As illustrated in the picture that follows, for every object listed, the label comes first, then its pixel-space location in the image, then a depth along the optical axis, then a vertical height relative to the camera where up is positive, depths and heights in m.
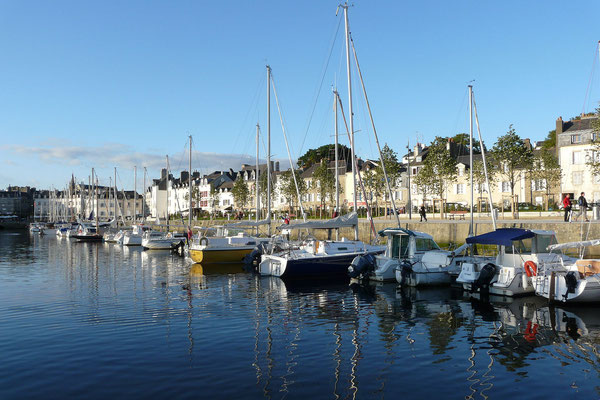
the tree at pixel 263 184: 86.25 +3.53
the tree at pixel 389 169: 66.06 +4.26
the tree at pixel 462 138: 105.57 +12.83
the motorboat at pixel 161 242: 57.81 -3.87
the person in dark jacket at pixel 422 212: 51.55 -1.04
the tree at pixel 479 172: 65.94 +3.57
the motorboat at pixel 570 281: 20.38 -3.31
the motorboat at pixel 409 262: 27.25 -3.27
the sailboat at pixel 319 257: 30.27 -3.11
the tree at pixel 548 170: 66.44 +3.69
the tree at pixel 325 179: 77.19 +3.68
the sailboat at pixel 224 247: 38.81 -3.09
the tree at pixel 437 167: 59.00 +3.96
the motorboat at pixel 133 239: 67.25 -4.02
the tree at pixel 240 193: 98.31 +2.39
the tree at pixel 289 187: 86.18 +2.85
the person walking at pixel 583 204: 35.44 -0.43
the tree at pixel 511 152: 51.84 +4.79
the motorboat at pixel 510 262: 23.16 -2.98
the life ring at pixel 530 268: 23.07 -3.08
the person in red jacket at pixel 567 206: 39.31 -0.62
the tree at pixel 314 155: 117.99 +11.64
